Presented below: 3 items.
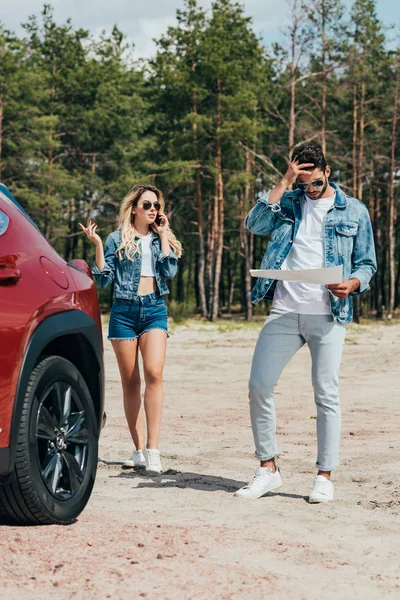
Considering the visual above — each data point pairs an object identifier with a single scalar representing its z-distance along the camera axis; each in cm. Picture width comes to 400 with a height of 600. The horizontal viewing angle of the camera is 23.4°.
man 618
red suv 452
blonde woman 724
